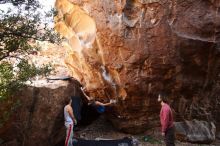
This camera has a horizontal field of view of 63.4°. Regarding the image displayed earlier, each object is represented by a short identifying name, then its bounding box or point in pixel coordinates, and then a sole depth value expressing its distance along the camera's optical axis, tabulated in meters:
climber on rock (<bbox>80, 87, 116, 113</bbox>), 4.94
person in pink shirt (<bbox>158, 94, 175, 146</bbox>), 3.95
